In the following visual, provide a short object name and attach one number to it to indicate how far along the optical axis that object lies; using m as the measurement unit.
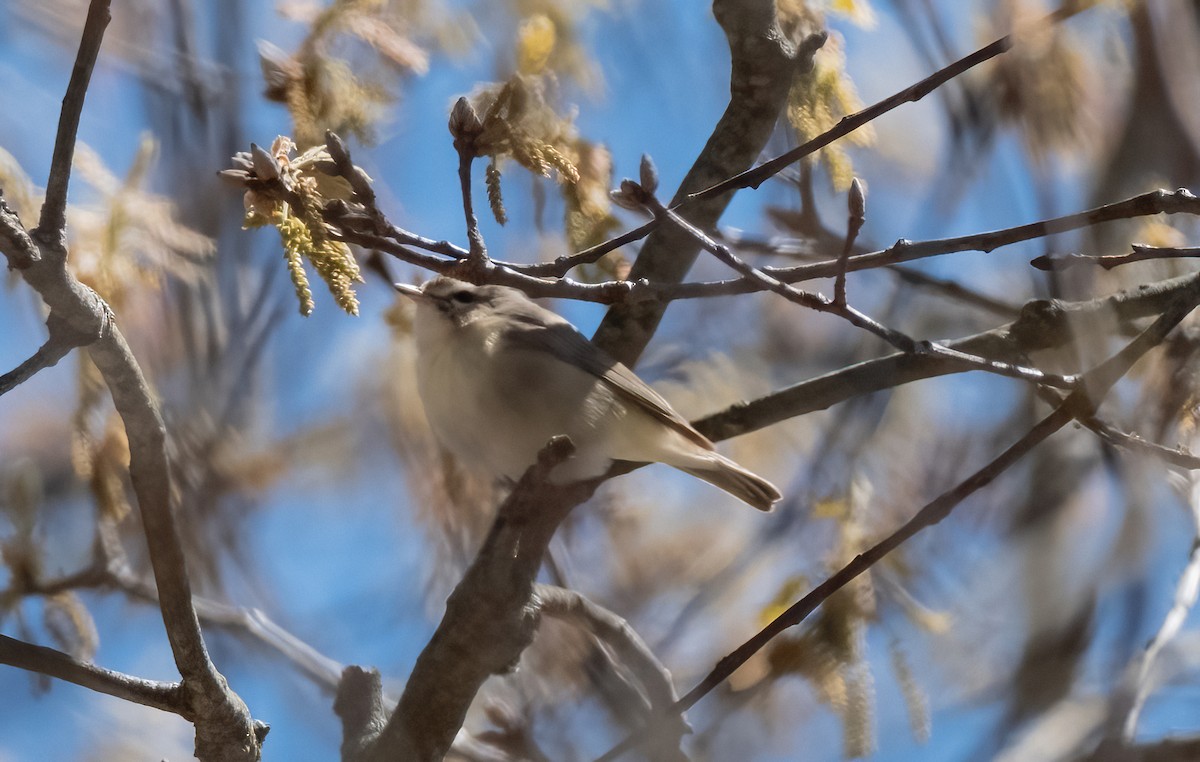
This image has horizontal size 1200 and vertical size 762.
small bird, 5.70
